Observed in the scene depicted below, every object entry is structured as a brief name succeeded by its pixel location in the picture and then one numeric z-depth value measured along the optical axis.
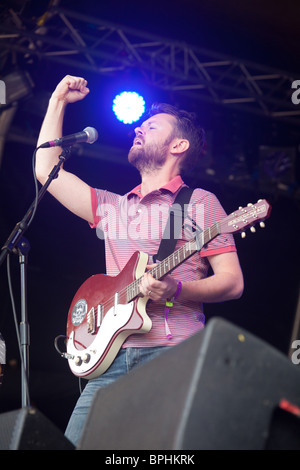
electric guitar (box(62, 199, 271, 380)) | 2.28
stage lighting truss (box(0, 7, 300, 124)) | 4.85
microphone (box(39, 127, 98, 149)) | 2.54
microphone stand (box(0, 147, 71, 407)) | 2.16
